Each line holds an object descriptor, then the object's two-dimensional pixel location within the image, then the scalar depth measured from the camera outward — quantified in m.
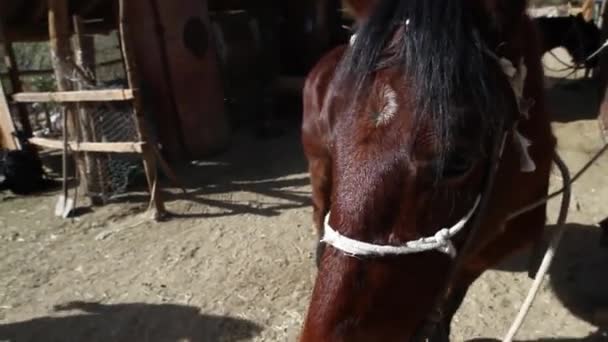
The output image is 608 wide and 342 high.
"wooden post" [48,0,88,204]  5.24
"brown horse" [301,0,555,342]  1.31
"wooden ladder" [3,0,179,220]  4.83
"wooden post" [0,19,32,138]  6.79
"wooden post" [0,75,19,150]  6.69
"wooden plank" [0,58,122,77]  7.84
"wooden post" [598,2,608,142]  6.19
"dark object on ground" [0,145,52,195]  6.11
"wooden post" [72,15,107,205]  5.16
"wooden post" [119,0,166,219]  4.69
